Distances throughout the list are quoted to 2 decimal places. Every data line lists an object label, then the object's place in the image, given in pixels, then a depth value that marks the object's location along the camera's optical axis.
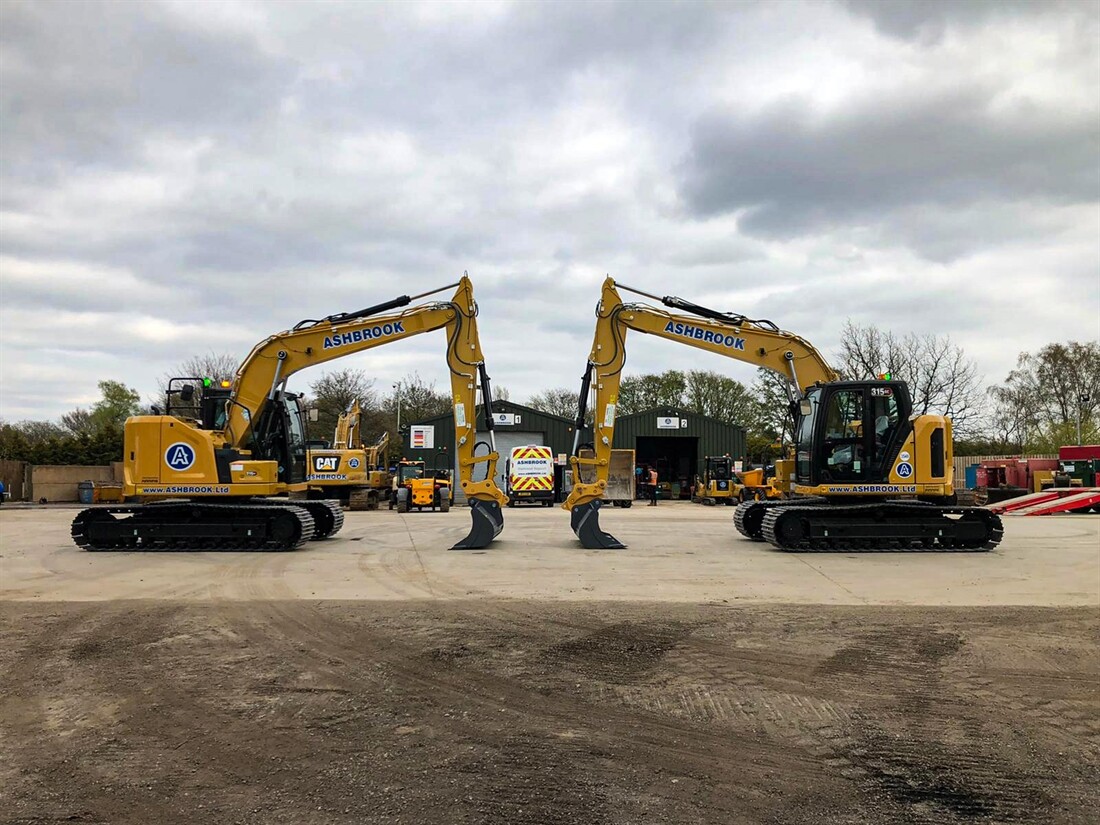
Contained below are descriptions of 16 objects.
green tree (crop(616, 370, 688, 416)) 68.44
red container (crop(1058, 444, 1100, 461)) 31.78
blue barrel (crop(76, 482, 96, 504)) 36.03
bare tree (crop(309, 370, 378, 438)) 54.59
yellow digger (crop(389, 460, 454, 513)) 29.91
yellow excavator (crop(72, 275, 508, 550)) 15.43
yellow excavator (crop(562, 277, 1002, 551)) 15.24
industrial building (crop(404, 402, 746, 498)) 41.38
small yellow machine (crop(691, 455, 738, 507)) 38.59
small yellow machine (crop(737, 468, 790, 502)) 34.06
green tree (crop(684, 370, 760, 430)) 65.62
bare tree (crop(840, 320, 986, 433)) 48.97
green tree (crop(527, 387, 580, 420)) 71.90
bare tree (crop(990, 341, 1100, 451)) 55.47
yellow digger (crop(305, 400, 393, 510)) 30.53
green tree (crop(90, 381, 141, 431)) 63.53
